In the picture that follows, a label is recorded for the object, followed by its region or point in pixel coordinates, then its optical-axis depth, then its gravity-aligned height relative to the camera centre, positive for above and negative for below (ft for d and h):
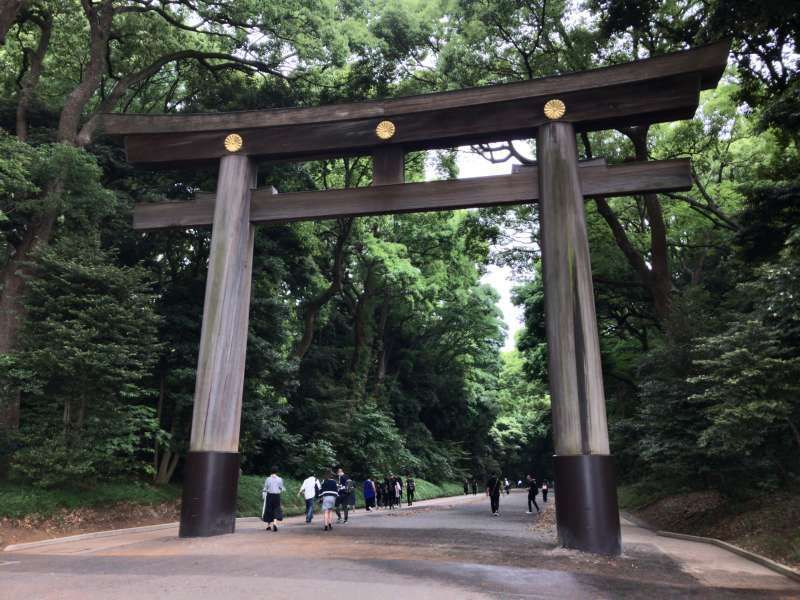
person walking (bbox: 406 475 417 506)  86.33 -3.59
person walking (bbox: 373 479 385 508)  82.42 -4.19
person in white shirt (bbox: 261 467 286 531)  39.04 -2.36
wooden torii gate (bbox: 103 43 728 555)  29.07 +16.22
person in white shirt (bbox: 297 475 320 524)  46.75 -2.27
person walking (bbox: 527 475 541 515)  69.77 -2.83
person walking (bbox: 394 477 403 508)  79.36 -3.70
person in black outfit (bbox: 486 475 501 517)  64.44 -2.91
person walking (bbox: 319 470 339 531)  40.26 -2.31
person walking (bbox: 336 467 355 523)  51.40 -2.39
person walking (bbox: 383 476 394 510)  76.59 -3.49
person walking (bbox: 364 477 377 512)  71.56 -3.66
